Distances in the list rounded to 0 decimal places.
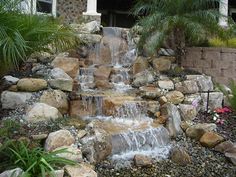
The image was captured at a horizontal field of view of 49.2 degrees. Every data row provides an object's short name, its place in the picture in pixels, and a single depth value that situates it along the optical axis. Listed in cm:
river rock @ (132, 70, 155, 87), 498
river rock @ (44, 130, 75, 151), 325
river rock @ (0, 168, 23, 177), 266
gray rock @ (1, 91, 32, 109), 395
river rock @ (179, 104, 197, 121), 435
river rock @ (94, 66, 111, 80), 517
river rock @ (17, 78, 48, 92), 411
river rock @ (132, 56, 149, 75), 529
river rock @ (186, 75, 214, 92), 482
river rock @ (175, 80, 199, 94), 469
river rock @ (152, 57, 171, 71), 515
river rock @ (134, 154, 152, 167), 344
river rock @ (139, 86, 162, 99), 450
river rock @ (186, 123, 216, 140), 402
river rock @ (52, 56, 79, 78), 502
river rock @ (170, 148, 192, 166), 360
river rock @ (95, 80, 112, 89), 499
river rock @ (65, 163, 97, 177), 296
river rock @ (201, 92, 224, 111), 467
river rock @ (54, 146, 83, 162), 315
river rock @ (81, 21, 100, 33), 632
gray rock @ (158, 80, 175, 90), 469
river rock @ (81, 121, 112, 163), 335
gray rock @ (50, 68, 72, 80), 451
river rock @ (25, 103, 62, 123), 368
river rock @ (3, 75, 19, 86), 410
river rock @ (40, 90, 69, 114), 407
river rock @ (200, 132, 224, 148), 387
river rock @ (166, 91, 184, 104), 449
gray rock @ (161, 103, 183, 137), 409
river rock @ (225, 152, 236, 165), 365
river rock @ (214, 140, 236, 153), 379
